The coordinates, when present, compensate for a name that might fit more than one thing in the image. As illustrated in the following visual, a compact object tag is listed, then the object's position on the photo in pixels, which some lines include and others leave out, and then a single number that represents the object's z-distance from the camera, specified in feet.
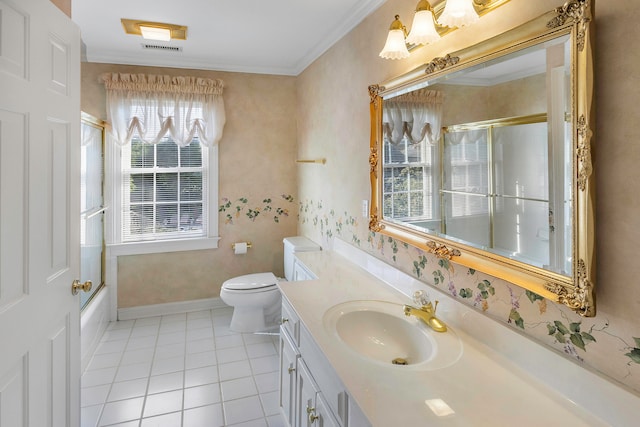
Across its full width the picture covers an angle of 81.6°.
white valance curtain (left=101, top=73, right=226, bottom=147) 10.55
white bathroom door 3.65
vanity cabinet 3.80
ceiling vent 9.75
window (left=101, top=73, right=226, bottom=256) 10.77
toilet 10.06
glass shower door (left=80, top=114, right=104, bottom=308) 9.07
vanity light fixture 4.30
